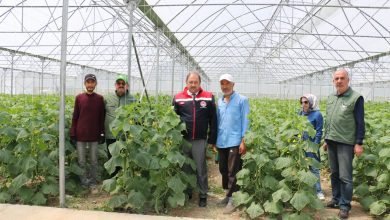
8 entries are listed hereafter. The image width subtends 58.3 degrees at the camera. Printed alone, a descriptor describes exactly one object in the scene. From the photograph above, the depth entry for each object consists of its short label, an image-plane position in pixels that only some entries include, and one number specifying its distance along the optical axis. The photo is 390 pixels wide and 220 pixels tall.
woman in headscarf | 5.38
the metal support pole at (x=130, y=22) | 7.41
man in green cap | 5.52
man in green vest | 4.53
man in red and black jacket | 4.91
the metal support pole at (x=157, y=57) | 11.53
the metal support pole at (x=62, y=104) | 4.50
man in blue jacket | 4.90
